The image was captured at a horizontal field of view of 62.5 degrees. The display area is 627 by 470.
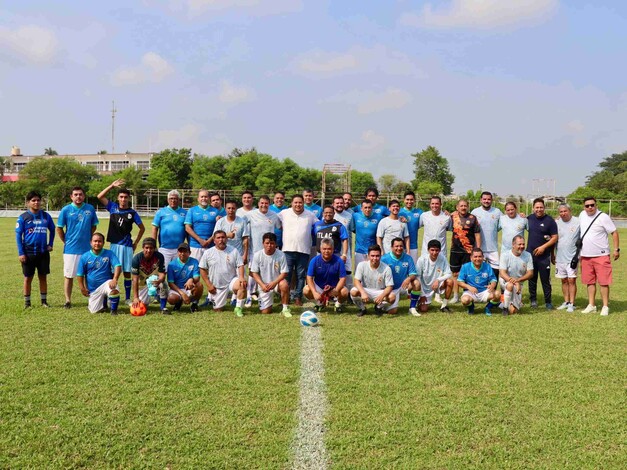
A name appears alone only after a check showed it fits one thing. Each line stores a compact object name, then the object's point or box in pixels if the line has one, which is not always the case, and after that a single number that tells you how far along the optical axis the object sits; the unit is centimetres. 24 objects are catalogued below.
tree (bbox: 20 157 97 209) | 5772
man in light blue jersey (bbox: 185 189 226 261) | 796
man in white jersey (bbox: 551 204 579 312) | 772
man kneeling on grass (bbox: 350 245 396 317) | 709
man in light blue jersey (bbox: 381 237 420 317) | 729
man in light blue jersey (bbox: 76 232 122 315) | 706
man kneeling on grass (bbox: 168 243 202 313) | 728
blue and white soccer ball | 632
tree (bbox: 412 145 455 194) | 6788
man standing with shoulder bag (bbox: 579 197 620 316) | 741
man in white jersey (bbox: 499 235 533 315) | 742
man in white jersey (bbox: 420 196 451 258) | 823
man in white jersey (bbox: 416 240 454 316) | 763
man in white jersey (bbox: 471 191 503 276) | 811
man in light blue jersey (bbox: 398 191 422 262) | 853
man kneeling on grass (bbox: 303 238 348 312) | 726
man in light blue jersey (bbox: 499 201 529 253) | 794
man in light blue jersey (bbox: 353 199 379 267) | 830
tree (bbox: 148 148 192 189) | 6206
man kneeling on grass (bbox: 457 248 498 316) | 728
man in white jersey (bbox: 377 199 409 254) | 805
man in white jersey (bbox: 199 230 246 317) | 736
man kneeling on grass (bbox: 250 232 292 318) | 723
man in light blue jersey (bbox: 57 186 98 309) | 748
